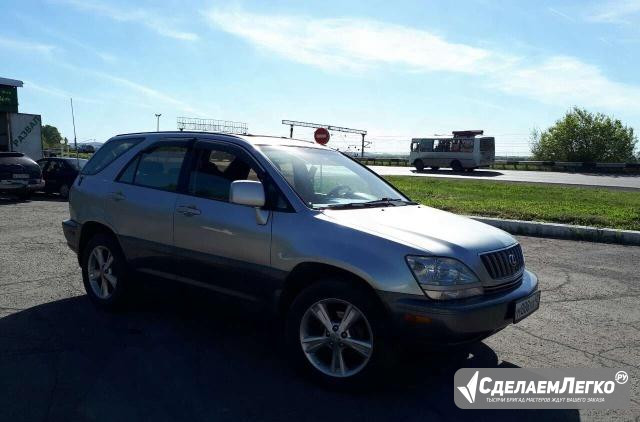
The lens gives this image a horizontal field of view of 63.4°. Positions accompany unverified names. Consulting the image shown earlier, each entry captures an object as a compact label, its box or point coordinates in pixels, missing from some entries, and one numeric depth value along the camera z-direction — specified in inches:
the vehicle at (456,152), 1435.8
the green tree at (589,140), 2279.8
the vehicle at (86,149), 2111.0
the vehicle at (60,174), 670.5
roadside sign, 667.8
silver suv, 126.7
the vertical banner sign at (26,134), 804.6
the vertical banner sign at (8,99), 809.5
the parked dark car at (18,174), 605.0
